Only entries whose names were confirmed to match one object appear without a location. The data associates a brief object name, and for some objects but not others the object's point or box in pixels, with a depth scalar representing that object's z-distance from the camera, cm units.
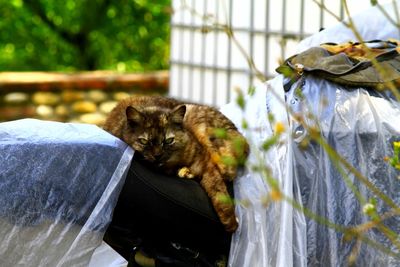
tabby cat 521
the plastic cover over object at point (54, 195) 482
